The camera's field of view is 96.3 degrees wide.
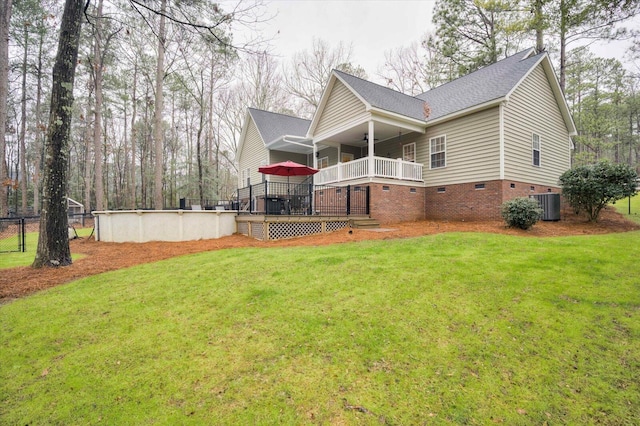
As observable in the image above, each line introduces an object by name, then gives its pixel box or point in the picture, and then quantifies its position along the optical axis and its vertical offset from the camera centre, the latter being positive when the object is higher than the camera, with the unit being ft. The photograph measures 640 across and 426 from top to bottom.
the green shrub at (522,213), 27.27 -0.43
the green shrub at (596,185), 30.07 +2.52
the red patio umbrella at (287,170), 36.42 +5.33
